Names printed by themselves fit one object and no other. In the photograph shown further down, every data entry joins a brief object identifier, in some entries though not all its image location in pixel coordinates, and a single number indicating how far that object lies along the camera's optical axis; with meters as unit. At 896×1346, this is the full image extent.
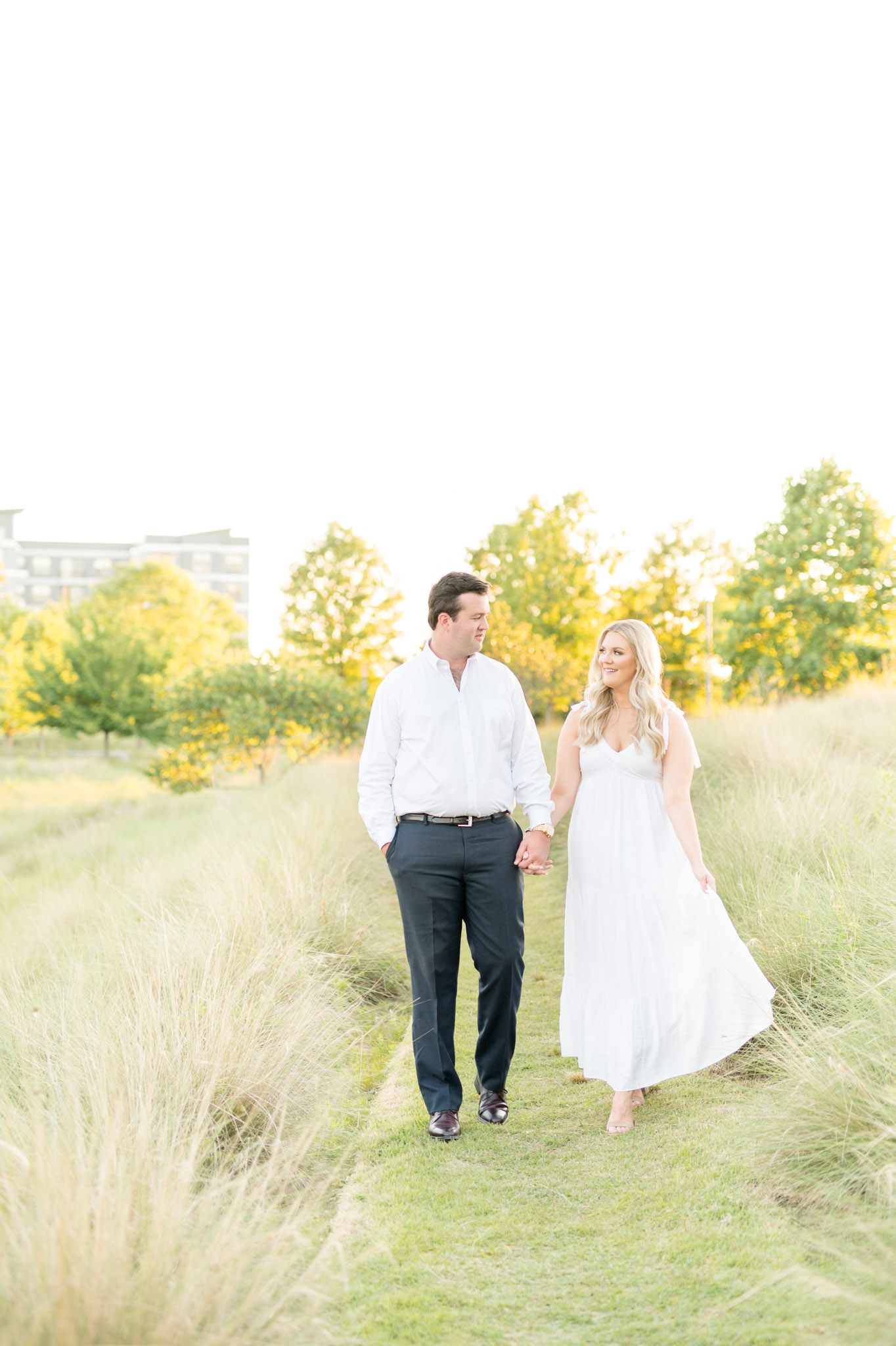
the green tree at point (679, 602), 47.50
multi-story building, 108.81
